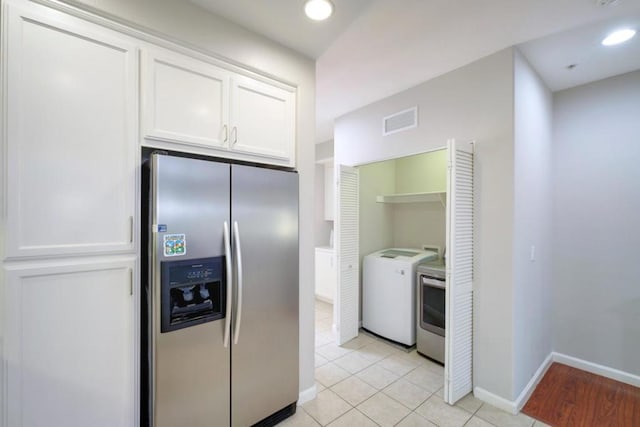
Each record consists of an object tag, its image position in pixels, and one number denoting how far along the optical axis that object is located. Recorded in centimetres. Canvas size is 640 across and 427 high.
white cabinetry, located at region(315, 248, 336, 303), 461
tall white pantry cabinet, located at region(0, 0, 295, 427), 115
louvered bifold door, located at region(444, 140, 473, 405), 211
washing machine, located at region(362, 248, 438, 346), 300
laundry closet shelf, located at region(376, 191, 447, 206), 319
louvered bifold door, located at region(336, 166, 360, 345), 316
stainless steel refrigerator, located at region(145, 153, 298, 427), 140
